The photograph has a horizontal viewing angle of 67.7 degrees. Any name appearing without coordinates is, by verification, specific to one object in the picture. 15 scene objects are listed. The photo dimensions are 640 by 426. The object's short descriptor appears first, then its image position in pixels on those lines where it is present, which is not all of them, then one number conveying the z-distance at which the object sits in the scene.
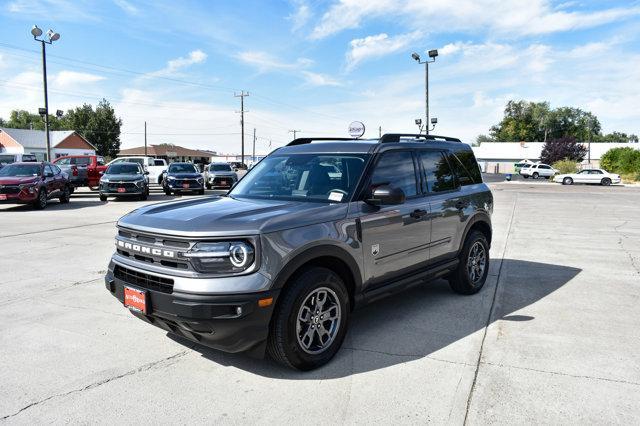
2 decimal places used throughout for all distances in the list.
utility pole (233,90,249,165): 62.53
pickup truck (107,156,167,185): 28.48
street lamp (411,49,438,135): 29.05
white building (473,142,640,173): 83.56
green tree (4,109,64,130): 111.06
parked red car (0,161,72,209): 15.43
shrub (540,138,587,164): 74.12
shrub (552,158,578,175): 51.75
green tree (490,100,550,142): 114.00
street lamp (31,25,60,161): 23.59
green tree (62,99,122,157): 75.88
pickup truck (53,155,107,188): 22.72
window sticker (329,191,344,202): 4.04
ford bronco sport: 3.27
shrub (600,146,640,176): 49.41
